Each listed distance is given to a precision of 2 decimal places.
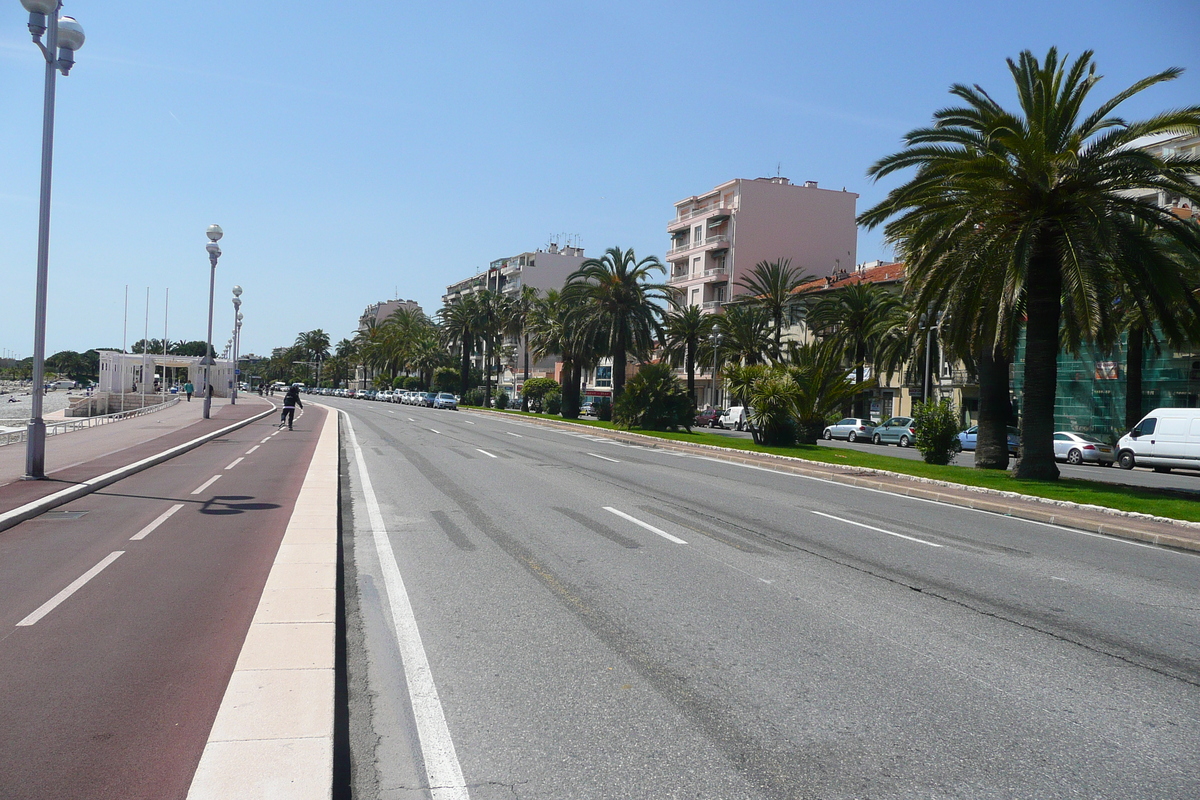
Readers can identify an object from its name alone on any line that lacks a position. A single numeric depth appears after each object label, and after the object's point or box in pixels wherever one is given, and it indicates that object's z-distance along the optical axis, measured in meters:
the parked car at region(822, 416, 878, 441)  45.12
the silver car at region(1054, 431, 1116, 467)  33.41
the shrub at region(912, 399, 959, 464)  23.84
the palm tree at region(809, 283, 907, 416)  50.12
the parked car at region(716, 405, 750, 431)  55.03
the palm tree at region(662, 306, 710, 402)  63.62
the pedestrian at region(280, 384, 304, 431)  32.50
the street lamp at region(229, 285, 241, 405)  41.96
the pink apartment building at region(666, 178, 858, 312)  76.25
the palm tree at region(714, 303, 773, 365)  59.38
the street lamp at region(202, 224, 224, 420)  30.69
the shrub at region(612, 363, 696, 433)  39.84
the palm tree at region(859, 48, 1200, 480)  17.08
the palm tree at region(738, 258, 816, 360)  56.31
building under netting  40.28
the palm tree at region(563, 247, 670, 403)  48.38
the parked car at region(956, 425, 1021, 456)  37.03
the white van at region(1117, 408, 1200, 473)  27.83
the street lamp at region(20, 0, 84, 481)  13.41
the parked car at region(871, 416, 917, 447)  42.09
